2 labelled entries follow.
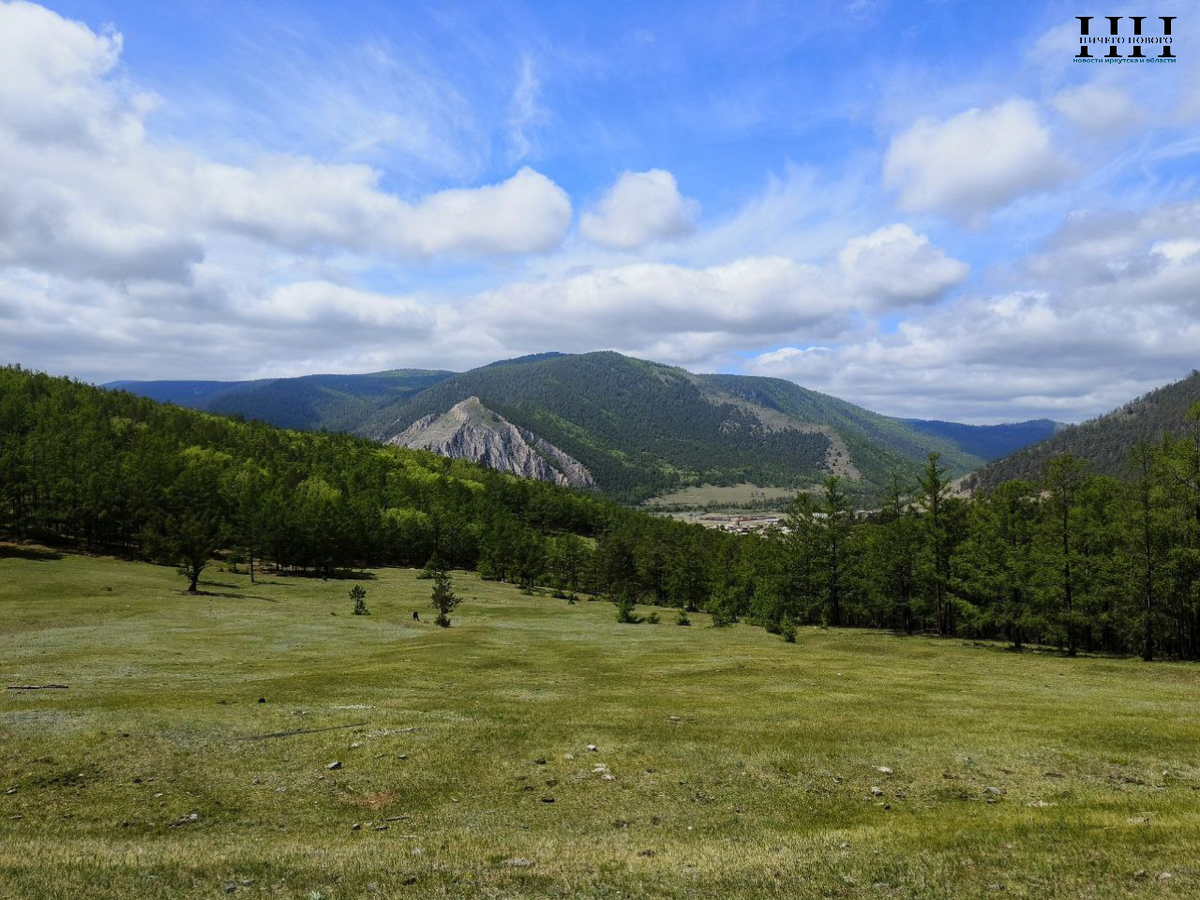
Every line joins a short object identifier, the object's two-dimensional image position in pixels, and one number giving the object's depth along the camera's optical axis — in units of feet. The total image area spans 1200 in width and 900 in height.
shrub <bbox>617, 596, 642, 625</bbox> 252.01
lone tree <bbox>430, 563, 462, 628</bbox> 210.79
